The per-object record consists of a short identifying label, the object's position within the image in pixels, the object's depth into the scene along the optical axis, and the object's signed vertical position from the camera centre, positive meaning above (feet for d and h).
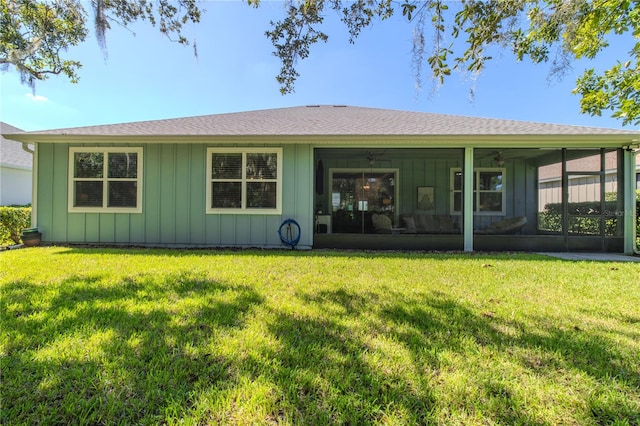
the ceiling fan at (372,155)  29.89 +6.30
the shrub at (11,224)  24.91 -1.15
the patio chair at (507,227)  26.45 -1.07
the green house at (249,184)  22.72 +2.43
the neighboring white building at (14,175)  39.58 +5.30
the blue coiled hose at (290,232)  23.25 -1.51
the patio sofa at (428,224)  29.30 -0.93
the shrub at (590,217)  23.32 -0.09
